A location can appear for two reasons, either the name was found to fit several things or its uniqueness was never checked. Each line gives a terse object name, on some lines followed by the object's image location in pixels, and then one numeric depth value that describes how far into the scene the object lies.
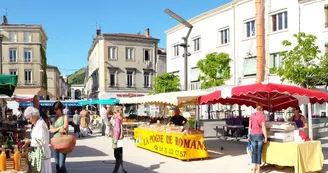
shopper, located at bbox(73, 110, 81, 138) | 21.88
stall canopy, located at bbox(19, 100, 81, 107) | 43.91
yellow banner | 11.86
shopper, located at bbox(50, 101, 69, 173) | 7.14
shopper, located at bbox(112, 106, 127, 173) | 9.40
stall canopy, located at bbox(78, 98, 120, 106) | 27.14
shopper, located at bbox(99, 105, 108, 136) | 20.95
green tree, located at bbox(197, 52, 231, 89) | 29.23
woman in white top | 6.30
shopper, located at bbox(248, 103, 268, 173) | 9.69
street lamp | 16.78
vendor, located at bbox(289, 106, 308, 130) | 11.43
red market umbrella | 10.55
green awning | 10.03
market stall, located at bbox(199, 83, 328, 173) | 9.33
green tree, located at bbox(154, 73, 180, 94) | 37.50
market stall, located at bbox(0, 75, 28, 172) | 5.66
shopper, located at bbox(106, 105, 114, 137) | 21.00
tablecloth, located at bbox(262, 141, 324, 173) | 9.24
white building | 25.22
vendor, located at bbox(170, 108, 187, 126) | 14.39
